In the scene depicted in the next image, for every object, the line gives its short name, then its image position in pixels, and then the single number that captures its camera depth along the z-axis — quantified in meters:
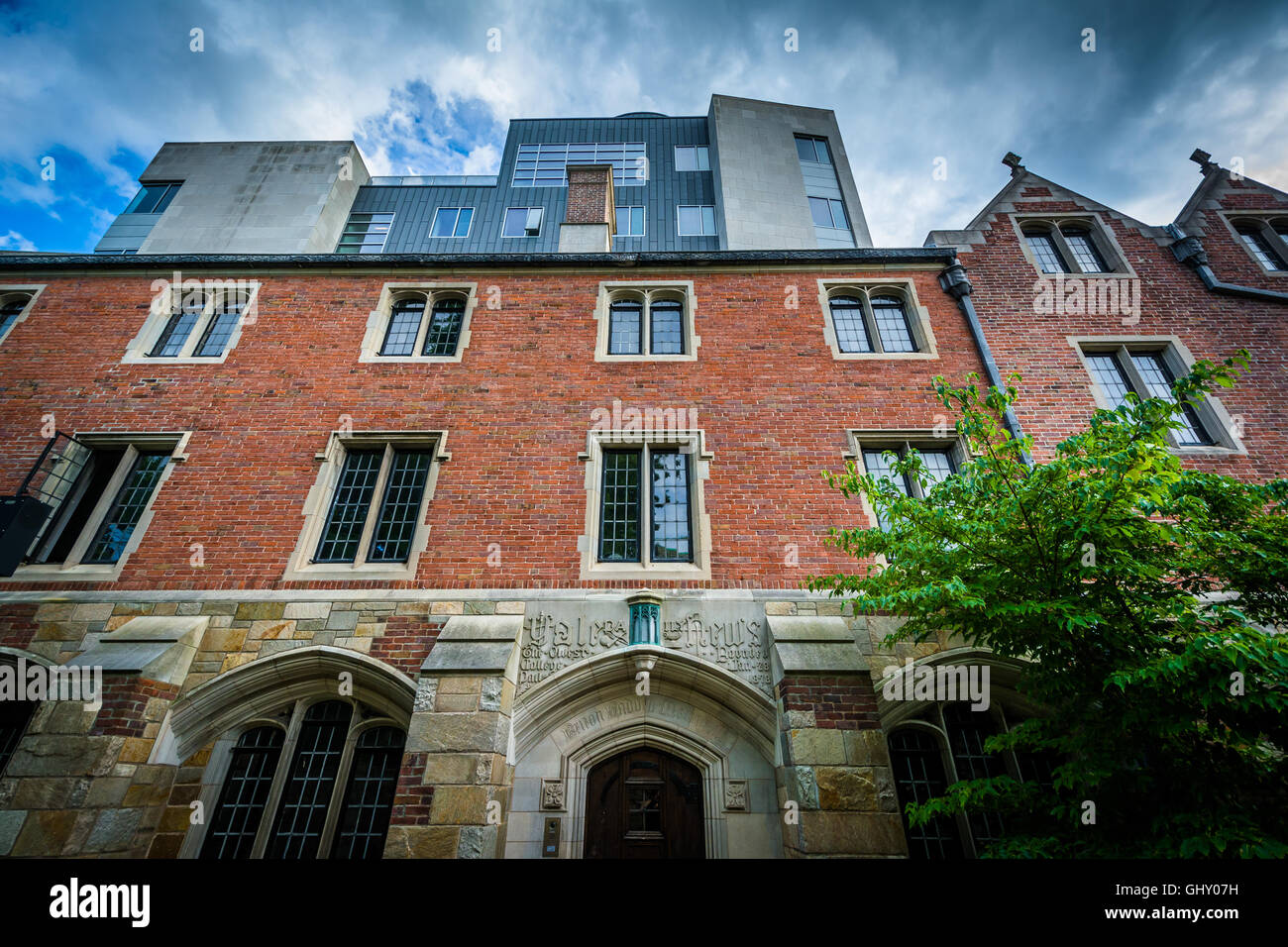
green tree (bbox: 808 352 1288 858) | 3.50
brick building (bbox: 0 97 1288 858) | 5.62
